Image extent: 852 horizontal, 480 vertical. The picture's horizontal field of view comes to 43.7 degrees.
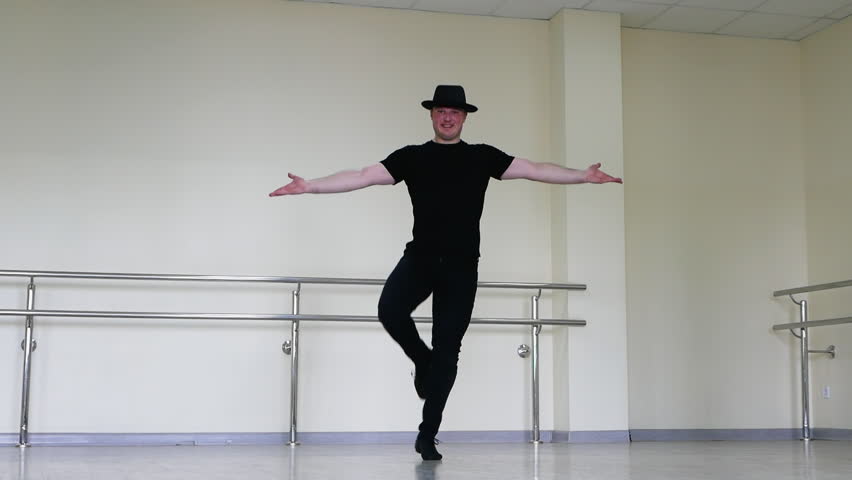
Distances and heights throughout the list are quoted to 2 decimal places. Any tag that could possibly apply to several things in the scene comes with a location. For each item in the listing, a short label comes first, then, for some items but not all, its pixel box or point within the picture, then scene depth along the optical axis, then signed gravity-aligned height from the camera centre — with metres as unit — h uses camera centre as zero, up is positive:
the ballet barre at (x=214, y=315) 5.67 +0.02
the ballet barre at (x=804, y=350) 6.78 -0.19
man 4.06 +0.34
